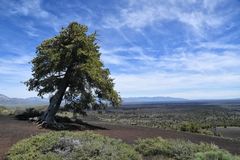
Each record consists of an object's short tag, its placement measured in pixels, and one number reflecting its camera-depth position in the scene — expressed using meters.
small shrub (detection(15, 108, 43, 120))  16.17
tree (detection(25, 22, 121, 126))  13.48
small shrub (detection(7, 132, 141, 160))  6.39
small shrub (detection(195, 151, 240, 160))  6.57
